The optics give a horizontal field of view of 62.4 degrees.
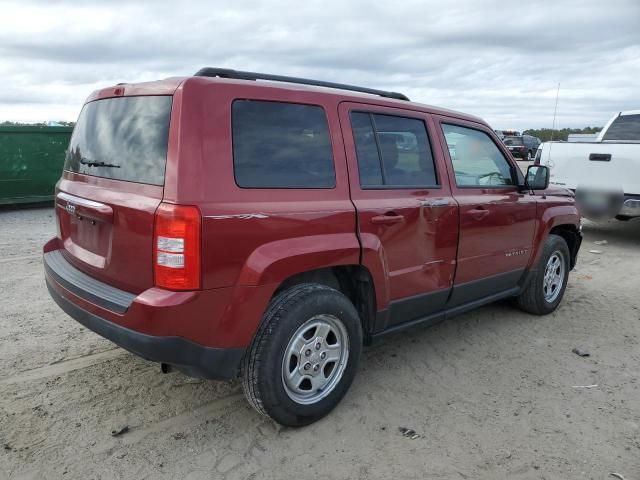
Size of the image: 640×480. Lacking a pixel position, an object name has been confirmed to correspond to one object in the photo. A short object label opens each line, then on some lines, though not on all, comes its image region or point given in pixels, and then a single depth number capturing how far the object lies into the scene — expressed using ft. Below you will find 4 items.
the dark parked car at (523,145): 93.81
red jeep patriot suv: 8.09
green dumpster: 33.27
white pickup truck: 24.20
